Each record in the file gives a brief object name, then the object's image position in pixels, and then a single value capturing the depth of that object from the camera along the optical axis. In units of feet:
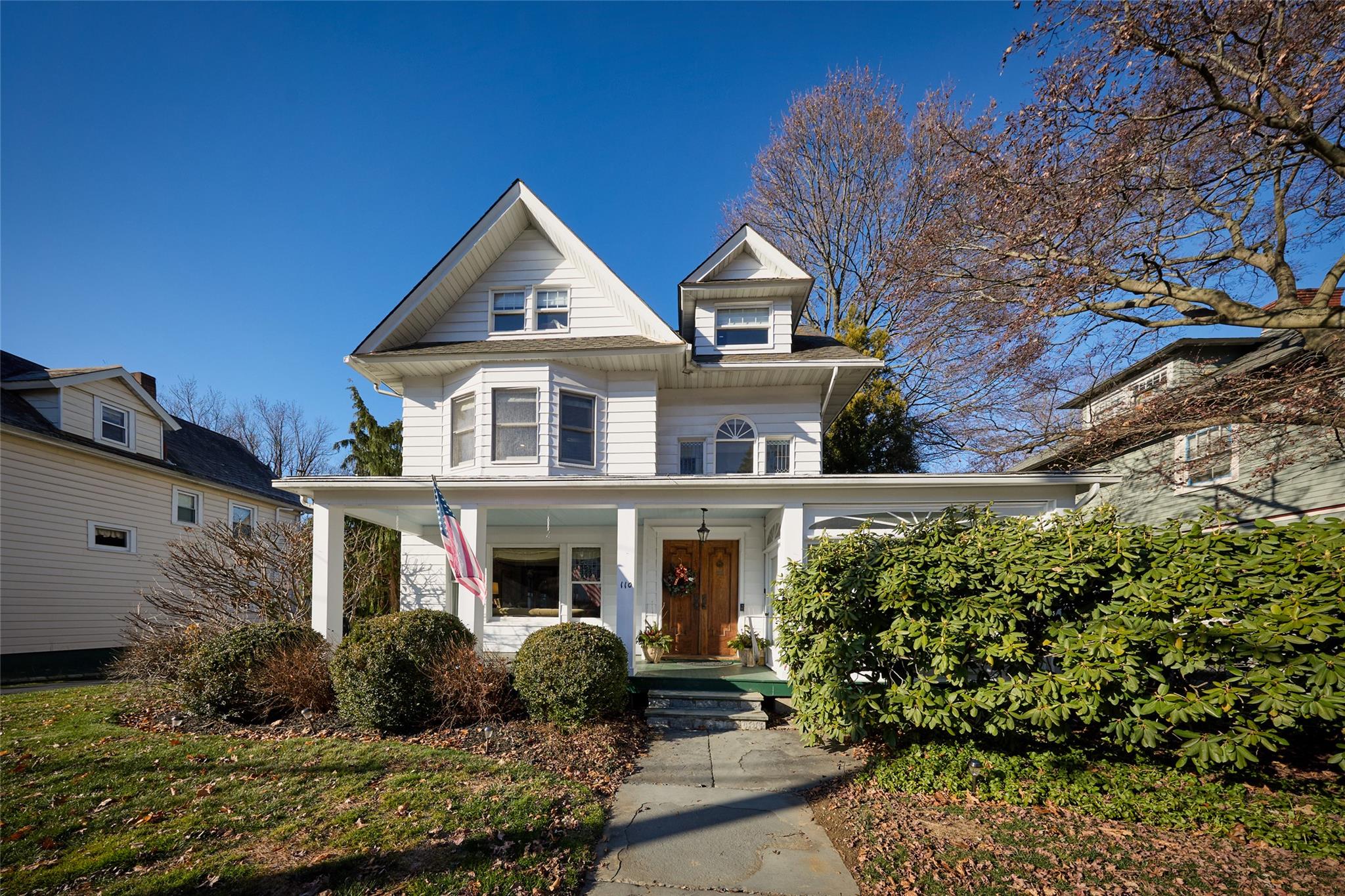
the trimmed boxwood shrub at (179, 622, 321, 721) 26.43
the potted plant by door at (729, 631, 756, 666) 35.50
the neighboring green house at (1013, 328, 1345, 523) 29.68
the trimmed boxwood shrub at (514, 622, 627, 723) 24.70
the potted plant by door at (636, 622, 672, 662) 35.81
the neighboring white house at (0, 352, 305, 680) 40.34
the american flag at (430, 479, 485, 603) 27.71
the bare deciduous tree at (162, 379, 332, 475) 118.52
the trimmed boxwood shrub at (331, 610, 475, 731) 24.39
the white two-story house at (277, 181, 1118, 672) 37.06
